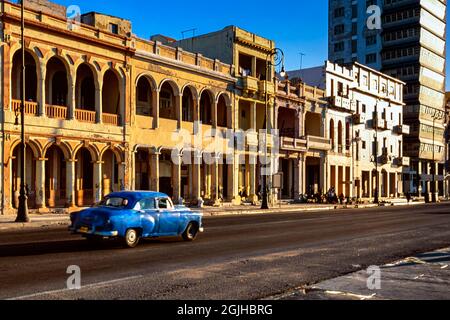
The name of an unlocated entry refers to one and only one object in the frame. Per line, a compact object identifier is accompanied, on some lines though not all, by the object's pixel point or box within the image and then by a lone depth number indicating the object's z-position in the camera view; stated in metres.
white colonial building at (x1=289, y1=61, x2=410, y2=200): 58.12
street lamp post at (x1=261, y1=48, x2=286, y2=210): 45.53
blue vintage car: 13.58
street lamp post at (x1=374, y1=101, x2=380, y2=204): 57.63
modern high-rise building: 80.88
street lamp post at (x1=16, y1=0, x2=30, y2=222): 23.17
